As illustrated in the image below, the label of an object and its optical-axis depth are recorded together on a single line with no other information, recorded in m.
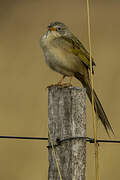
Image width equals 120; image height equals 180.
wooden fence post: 7.64
